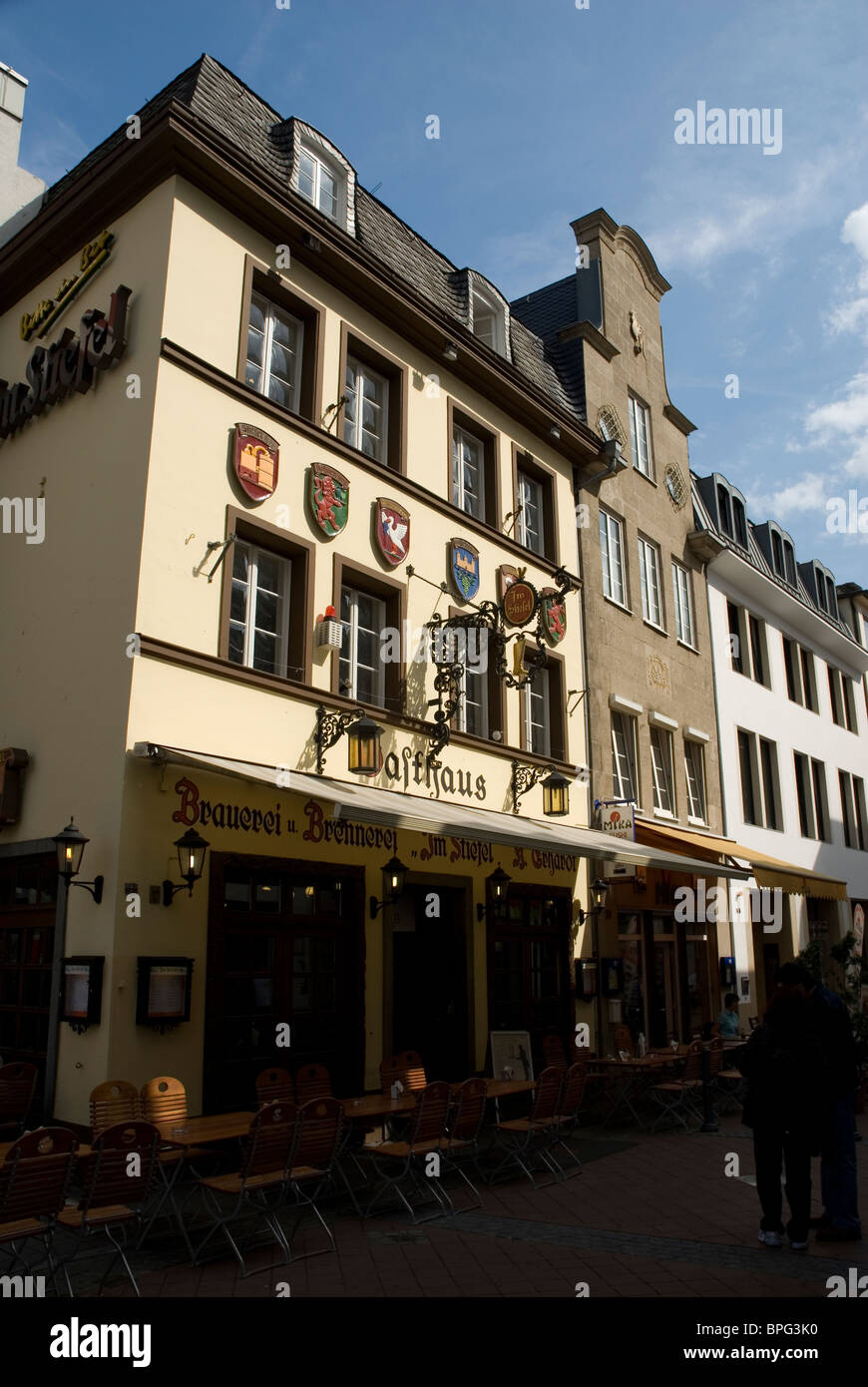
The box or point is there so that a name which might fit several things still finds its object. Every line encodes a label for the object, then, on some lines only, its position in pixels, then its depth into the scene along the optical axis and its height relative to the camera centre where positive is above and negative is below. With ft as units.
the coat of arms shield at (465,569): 42.63 +15.69
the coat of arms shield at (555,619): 44.75 +15.12
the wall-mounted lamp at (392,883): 35.17 +2.44
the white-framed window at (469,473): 45.75 +21.22
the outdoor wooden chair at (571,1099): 29.96 -4.05
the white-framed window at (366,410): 40.01 +21.06
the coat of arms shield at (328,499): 35.86 +15.62
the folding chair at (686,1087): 37.24 -4.55
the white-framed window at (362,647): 37.22 +11.06
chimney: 44.32 +32.99
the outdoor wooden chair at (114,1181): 18.69 -4.04
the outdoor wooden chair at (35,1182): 16.66 -3.63
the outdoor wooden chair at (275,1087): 27.76 -3.44
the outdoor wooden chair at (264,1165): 20.77 -4.24
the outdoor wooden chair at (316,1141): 22.06 -3.88
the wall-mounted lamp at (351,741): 33.68 +6.82
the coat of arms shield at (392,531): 38.68 +15.65
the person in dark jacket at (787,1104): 20.63 -2.85
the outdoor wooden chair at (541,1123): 28.66 -4.51
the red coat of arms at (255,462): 33.19 +15.62
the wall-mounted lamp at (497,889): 41.29 +2.63
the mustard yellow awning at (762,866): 47.98 +4.54
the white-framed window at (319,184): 39.96 +29.52
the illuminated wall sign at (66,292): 35.42 +22.93
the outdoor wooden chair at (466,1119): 26.03 -4.00
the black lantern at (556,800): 44.98 +6.63
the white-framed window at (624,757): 52.44 +9.98
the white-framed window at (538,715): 46.70 +10.78
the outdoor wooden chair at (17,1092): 27.07 -3.49
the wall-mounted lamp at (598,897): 47.50 +2.68
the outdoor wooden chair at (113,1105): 24.14 -3.43
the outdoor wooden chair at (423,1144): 24.54 -4.43
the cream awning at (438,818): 27.66 +4.21
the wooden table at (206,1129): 22.52 -3.85
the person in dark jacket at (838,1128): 21.39 -3.50
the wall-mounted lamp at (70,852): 27.37 +2.66
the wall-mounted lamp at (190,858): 28.07 +2.60
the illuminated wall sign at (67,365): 32.81 +19.34
